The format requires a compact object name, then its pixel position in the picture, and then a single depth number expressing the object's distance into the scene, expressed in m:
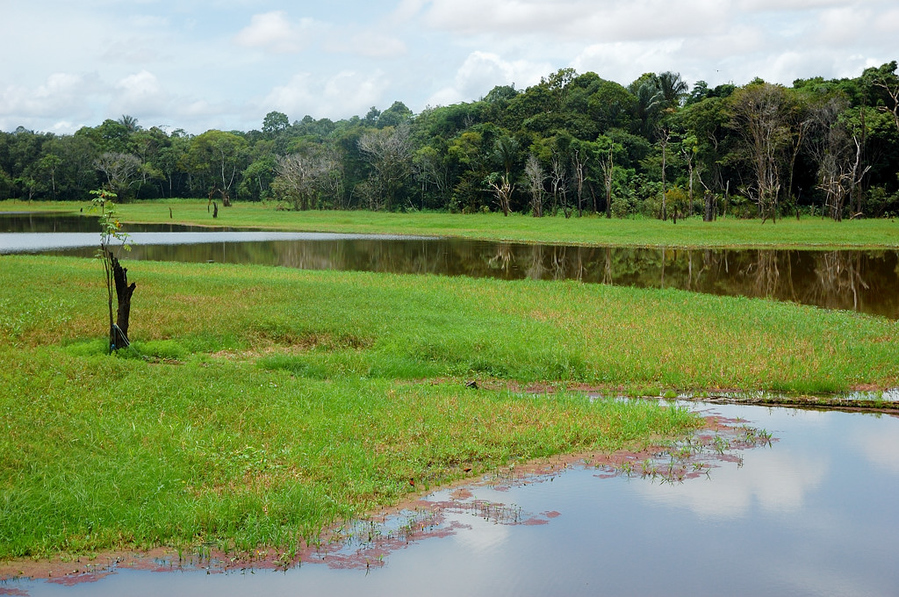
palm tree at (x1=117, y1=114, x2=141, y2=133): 141.73
